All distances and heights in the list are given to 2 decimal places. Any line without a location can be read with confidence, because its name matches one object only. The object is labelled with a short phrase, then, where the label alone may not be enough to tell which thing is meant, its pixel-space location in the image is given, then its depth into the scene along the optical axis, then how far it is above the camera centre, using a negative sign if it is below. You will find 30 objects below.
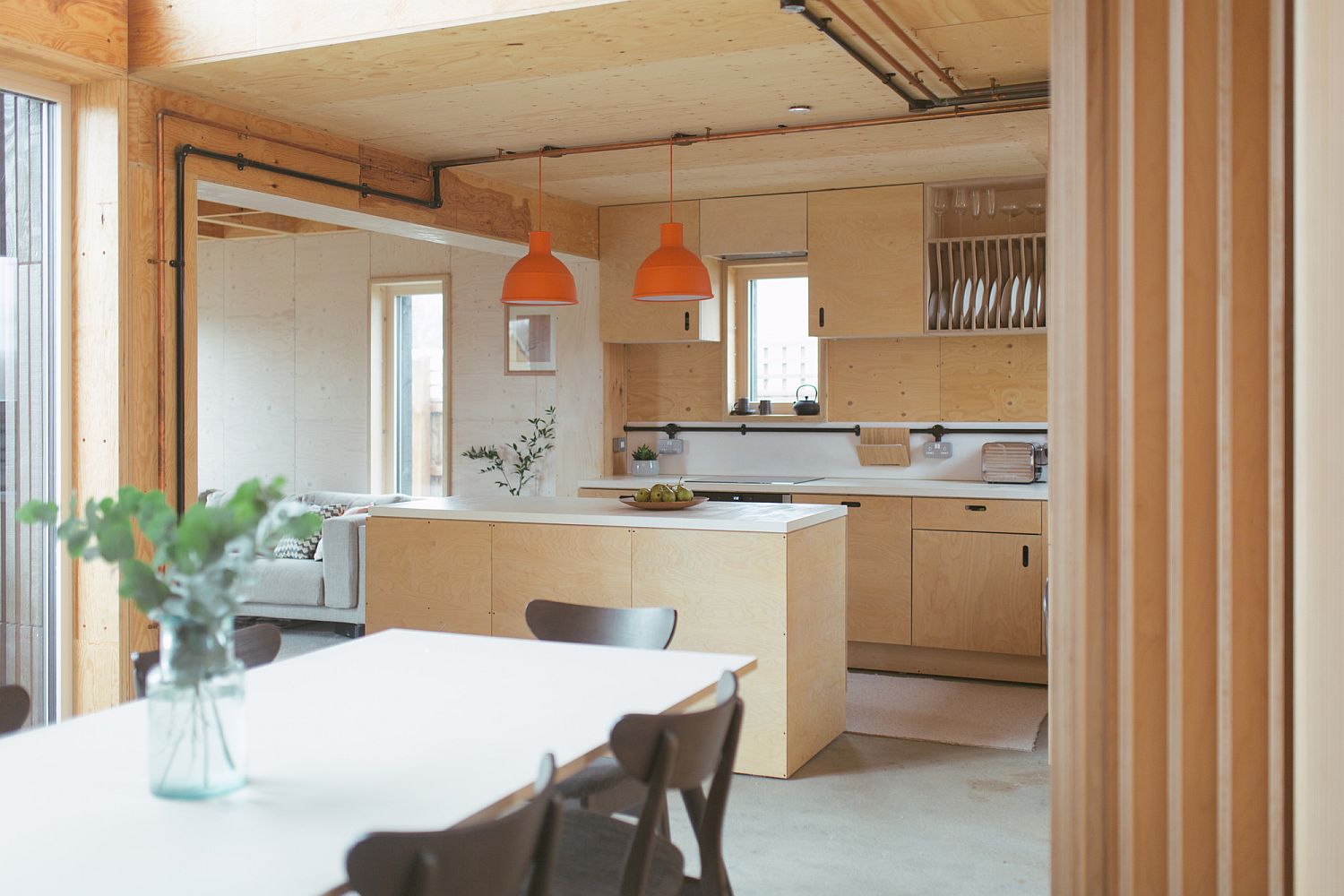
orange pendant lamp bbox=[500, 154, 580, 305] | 4.98 +0.62
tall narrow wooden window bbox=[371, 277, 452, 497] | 8.23 +0.33
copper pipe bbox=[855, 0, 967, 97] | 3.62 +1.24
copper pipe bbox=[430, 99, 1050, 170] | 4.76 +1.26
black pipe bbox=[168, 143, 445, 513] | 4.34 +0.51
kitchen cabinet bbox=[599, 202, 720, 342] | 7.01 +0.84
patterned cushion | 7.21 -0.64
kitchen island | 4.41 -0.53
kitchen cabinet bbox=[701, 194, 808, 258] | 6.73 +1.14
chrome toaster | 6.38 -0.14
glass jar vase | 1.74 -0.39
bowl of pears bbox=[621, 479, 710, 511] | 4.84 -0.24
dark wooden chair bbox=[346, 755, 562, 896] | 1.45 -0.50
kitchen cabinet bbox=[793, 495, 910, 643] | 6.13 -0.66
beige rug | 5.01 -1.19
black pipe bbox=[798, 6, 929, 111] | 3.65 +1.23
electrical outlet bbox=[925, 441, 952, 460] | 6.79 -0.08
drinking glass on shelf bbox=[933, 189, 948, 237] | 6.51 +1.21
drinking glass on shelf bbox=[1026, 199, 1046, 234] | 6.40 +1.16
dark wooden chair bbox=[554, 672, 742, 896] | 1.99 -0.67
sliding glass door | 4.01 +0.17
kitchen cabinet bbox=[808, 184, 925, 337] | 6.44 +0.90
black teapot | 7.05 +0.16
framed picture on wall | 7.71 +0.59
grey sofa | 6.86 -0.82
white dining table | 1.53 -0.51
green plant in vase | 1.67 -0.21
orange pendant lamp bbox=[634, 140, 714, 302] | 4.84 +0.62
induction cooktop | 6.65 -0.24
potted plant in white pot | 7.34 -0.14
